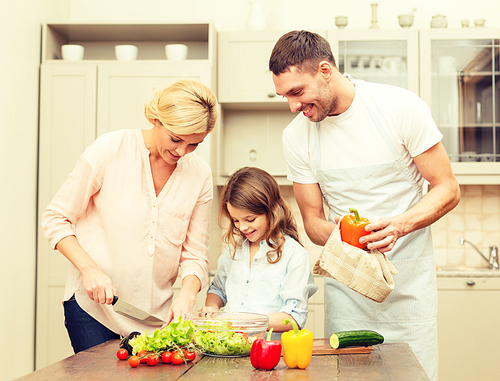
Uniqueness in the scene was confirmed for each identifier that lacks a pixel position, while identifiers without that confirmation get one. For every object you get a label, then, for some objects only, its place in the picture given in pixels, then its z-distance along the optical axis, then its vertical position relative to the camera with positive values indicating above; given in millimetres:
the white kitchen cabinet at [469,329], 2914 -724
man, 1487 +125
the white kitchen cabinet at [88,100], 3057 +647
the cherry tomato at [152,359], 1207 -376
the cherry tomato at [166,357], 1220 -374
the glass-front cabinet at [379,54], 3150 +973
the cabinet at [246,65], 3188 +905
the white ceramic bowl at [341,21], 3219 +1199
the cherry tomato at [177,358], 1216 -377
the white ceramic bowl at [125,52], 3105 +956
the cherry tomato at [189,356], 1237 -376
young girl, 1706 -183
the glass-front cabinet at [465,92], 3135 +728
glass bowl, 1261 -330
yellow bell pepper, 1166 -337
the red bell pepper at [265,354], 1147 -345
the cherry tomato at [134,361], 1191 -377
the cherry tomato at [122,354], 1263 -380
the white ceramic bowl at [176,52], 3102 +961
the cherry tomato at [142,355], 1207 -367
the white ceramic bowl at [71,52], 3119 +960
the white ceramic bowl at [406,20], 3164 +1188
